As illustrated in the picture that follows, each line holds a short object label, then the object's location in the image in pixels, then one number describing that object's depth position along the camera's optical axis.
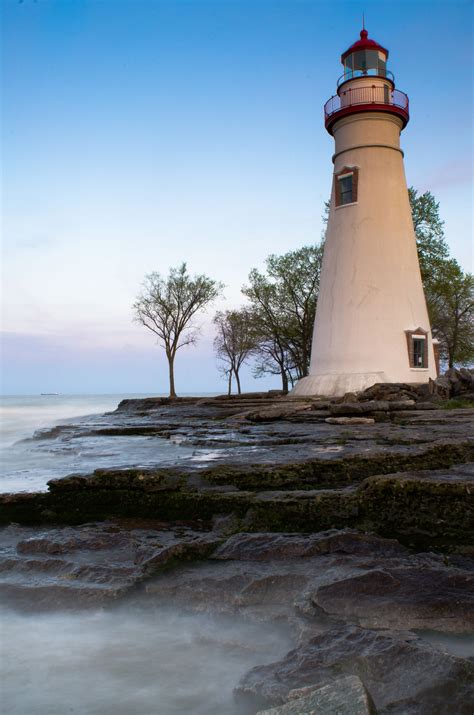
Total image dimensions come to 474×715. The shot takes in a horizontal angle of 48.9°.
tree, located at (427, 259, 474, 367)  34.56
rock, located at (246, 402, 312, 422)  13.67
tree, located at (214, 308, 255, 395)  43.78
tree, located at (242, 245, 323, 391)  35.12
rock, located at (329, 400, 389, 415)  13.11
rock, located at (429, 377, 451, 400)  18.47
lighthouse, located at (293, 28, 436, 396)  21.55
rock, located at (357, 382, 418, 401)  17.34
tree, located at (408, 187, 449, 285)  29.98
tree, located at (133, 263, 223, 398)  40.75
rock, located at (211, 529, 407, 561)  3.44
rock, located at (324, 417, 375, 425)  11.30
